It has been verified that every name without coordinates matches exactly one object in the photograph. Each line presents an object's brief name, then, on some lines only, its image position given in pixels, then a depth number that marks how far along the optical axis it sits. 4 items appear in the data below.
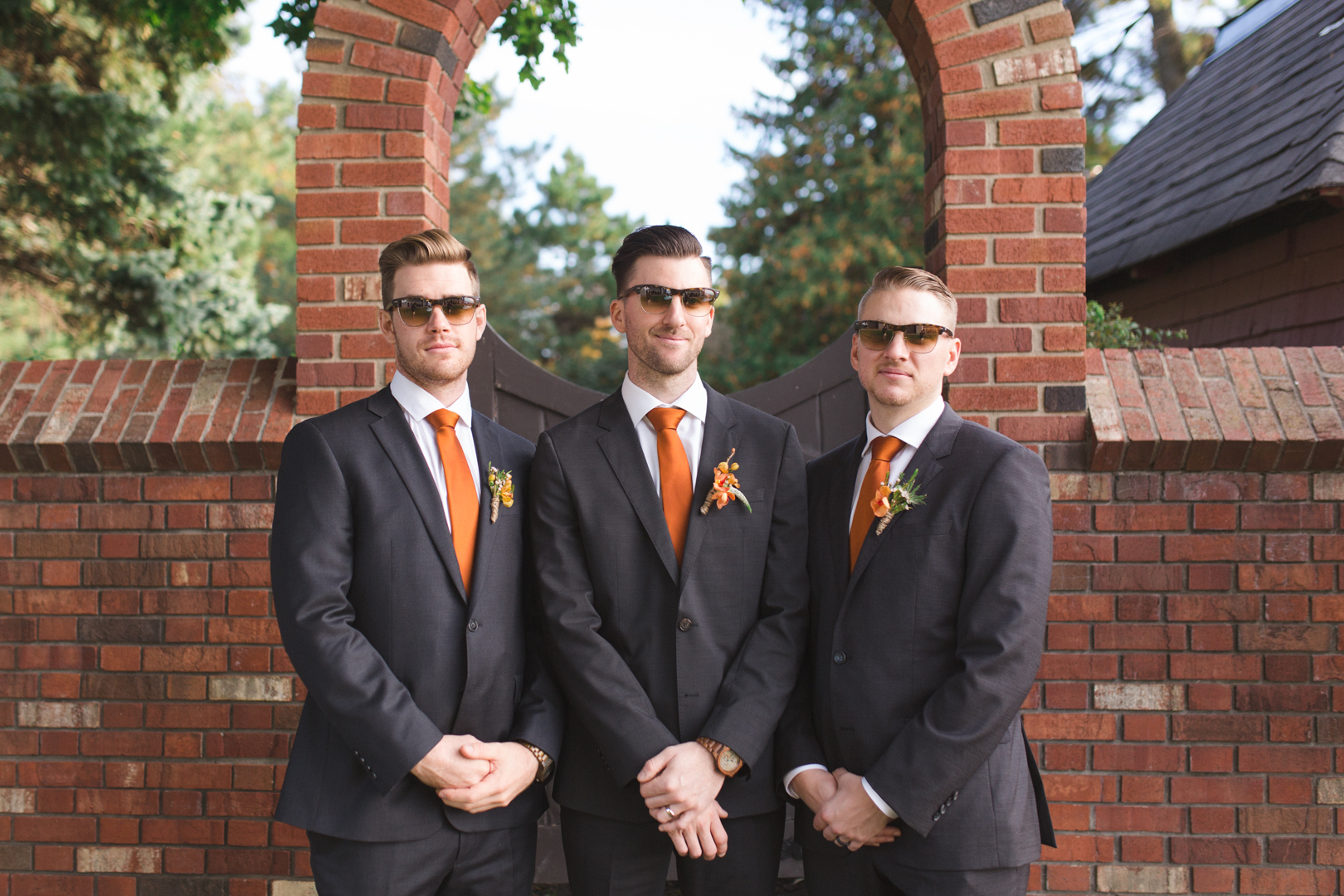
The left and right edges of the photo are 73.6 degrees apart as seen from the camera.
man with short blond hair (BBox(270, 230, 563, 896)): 2.08
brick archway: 3.09
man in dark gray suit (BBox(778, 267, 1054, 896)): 2.01
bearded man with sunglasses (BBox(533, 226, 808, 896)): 2.12
